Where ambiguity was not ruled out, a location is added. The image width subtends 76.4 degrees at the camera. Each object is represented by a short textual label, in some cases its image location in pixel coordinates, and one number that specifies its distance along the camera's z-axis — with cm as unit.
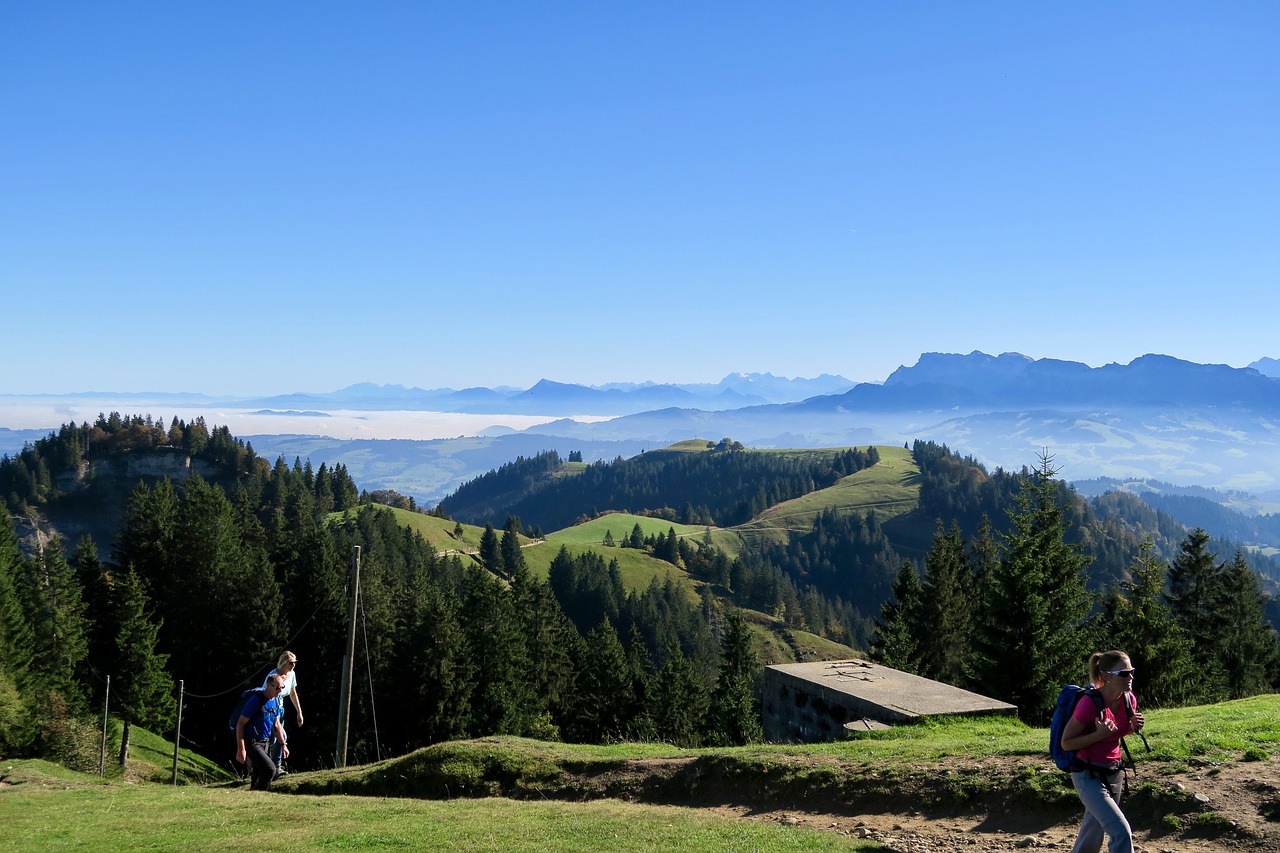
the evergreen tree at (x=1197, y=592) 5459
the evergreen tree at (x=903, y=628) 5181
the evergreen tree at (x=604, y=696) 6619
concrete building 2434
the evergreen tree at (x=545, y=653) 6844
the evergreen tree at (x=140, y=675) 5416
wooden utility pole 2706
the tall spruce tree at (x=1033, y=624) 3475
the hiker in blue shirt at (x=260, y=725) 1655
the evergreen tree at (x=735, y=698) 4747
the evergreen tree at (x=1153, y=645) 3994
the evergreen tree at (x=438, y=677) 5488
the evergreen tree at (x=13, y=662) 4275
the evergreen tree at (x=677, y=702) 6232
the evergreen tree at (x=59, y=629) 5097
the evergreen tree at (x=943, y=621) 5759
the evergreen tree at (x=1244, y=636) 5222
